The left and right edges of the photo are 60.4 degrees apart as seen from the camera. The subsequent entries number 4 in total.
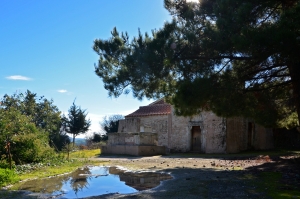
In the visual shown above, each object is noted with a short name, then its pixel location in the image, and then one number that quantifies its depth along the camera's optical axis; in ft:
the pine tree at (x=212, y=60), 26.90
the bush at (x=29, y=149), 39.22
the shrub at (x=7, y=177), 26.24
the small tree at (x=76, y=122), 88.28
